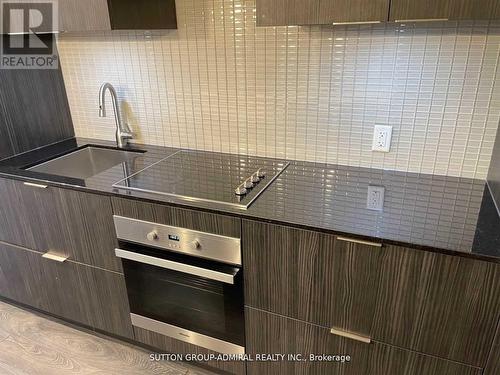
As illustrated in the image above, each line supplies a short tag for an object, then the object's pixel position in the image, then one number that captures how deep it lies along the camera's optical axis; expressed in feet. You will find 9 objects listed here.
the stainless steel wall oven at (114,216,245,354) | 4.64
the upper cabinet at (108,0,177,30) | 5.07
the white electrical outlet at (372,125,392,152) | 5.22
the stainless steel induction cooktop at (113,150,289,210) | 4.80
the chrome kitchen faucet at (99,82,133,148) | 6.36
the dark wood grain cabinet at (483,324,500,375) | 3.65
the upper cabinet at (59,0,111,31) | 5.00
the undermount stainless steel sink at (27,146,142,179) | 6.56
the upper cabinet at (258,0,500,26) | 3.45
